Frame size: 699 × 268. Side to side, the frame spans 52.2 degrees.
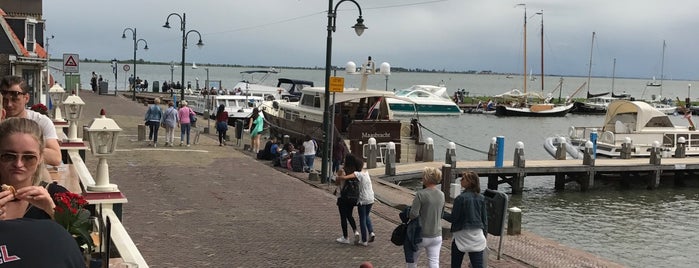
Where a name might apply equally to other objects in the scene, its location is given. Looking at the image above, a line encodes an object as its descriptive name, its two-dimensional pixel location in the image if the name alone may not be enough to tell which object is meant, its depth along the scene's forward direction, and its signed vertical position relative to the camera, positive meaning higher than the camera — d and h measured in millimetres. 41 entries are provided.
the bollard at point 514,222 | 14148 -2702
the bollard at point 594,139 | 29247 -2085
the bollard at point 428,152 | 27172 -2644
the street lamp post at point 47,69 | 28827 -6
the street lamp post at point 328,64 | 18297 +384
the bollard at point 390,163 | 23125 -2638
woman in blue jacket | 8500 -1631
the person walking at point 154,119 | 23484 -1512
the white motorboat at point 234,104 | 43656 -1800
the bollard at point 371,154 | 24472 -2516
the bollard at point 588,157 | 26406 -2545
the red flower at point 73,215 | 4675 -974
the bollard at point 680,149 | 30438 -2454
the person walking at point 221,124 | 25516 -1747
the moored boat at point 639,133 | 30984 -1918
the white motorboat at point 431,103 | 74750 -2116
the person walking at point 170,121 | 23222 -1562
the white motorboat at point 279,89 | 57406 -1051
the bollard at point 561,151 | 29188 -2641
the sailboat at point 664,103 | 85319 -1828
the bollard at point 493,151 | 26797 -2500
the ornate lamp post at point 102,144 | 7871 -816
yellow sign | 17906 -113
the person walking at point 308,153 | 20281 -2147
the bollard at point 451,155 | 23312 -2336
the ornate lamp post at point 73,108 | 13086 -728
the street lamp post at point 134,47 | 54706 +1994
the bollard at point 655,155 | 27719 -2504
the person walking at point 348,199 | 11008 -1857
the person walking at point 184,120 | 23688 -1523
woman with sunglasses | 3502 -472
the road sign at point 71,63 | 26469 +271
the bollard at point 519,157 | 25062 -2491
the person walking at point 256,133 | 24789 -1959
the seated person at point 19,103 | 6410 -319
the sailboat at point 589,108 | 88875 -2437
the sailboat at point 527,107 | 77738 -2317
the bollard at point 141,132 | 25386 -2110
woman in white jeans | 8781 -1558
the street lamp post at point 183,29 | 35562 +2253
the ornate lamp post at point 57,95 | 18736 -747
